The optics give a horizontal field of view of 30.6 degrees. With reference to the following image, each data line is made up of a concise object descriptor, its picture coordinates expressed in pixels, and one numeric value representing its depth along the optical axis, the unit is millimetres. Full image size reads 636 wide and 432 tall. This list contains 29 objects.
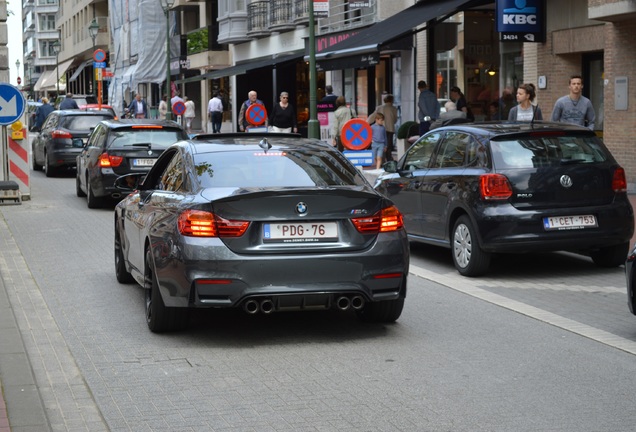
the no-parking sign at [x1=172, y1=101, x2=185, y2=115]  42844
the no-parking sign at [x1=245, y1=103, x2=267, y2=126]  31969
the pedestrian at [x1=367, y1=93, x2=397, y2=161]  27667
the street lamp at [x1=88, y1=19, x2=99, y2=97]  54531
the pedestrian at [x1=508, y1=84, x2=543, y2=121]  16594
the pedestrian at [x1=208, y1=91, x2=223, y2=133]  41906
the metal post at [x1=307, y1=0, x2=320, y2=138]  25234
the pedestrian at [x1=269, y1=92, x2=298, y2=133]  29750
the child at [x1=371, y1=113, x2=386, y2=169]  25844
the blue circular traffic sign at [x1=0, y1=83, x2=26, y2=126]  18562
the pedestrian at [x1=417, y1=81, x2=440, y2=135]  25295
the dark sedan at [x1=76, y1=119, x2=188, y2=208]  19188
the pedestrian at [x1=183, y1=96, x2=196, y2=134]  44875
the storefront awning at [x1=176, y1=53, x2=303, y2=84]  35406
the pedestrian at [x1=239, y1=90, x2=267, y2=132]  32719
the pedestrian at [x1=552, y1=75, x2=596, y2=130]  16516
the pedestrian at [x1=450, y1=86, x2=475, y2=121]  24878
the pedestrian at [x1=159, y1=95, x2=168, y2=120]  45156
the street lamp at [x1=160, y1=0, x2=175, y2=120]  42425
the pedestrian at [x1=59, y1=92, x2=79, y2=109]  38188
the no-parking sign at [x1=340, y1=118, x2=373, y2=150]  20984
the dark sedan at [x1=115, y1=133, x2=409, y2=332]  7945
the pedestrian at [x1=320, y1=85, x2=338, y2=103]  30672
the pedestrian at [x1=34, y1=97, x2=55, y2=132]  38594
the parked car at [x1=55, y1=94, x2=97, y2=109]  61812
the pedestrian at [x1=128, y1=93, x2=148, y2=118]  45688
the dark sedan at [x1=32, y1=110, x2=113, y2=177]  26750
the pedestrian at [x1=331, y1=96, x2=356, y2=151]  27469
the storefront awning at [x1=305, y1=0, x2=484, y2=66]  24239
